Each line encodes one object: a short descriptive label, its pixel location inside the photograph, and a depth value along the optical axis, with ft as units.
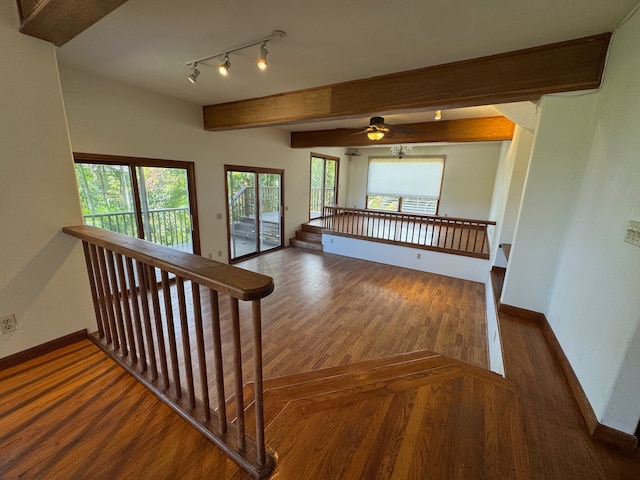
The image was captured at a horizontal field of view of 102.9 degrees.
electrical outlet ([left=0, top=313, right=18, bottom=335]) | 5.10
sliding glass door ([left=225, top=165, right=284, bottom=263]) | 17.03
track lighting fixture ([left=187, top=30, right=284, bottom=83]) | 6.49
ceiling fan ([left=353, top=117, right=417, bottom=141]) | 12.83
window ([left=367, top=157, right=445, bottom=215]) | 26.66
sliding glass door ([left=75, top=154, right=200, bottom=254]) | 10.53
